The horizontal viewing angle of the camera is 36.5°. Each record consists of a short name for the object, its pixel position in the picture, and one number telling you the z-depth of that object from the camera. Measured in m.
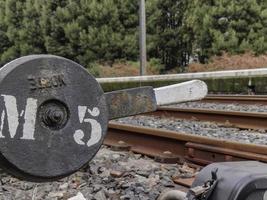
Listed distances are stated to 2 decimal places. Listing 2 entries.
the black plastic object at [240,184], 1.29
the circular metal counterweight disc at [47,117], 1.52
